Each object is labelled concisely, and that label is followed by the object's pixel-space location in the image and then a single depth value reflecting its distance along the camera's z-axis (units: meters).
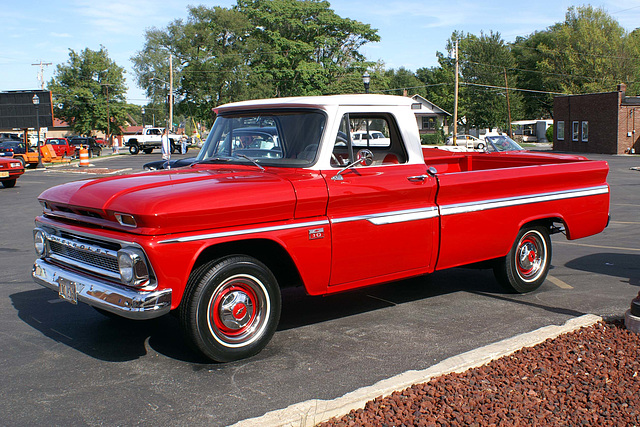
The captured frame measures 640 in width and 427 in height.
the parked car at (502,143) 20.66
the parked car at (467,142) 38.24
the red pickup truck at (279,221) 4.29
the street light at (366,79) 22.44
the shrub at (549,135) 63.31
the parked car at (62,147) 49.66
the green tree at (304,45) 66.00
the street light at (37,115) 35.84
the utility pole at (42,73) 77.50
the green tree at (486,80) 76.88
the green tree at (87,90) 74.19
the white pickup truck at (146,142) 56.00
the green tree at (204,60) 67.81
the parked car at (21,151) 34.11
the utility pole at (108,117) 73.00
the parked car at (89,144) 55.37
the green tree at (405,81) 115.51
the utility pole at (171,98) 54.72
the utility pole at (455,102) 48.17
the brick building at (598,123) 46.09
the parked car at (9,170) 20.78
